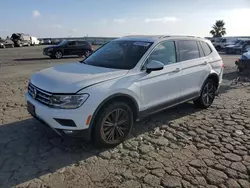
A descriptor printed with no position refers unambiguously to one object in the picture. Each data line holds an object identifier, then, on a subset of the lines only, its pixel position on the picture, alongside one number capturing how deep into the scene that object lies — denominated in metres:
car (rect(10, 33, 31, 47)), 29.96
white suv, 2.71
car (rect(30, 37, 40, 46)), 33.54
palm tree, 44.62
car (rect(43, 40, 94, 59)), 14.97
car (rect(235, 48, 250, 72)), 8.29
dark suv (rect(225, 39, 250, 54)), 20.99
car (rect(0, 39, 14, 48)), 27.34
